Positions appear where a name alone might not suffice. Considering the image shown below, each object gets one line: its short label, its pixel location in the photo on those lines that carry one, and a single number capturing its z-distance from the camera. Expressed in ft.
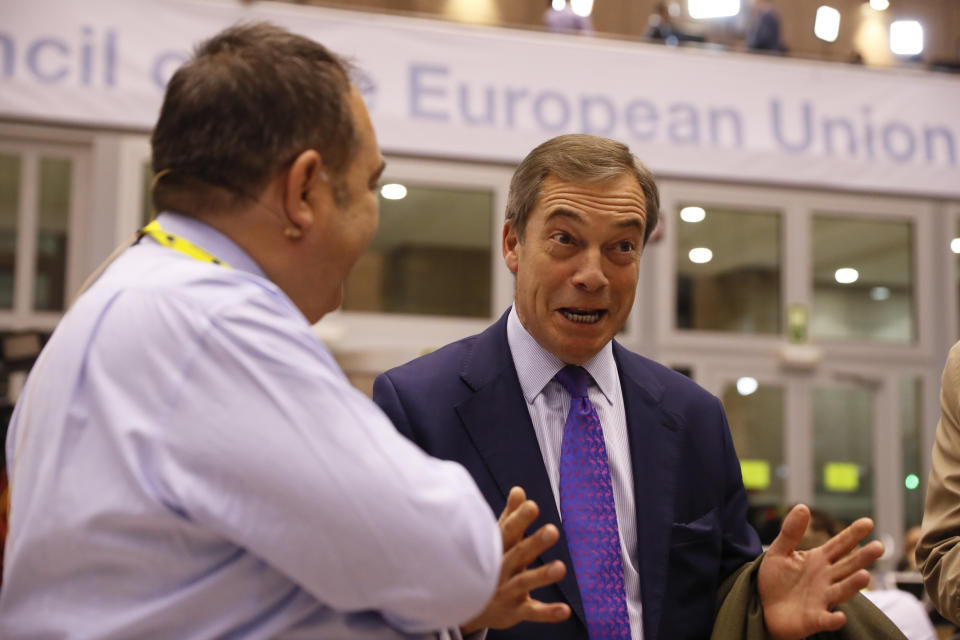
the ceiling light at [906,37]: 29.73
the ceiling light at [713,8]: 29.84
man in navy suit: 5.85
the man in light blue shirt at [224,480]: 3.39
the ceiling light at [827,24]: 31.01
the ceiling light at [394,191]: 24.95
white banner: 22.45
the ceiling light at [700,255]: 27.12
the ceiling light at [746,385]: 26.96
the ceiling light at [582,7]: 29.01
